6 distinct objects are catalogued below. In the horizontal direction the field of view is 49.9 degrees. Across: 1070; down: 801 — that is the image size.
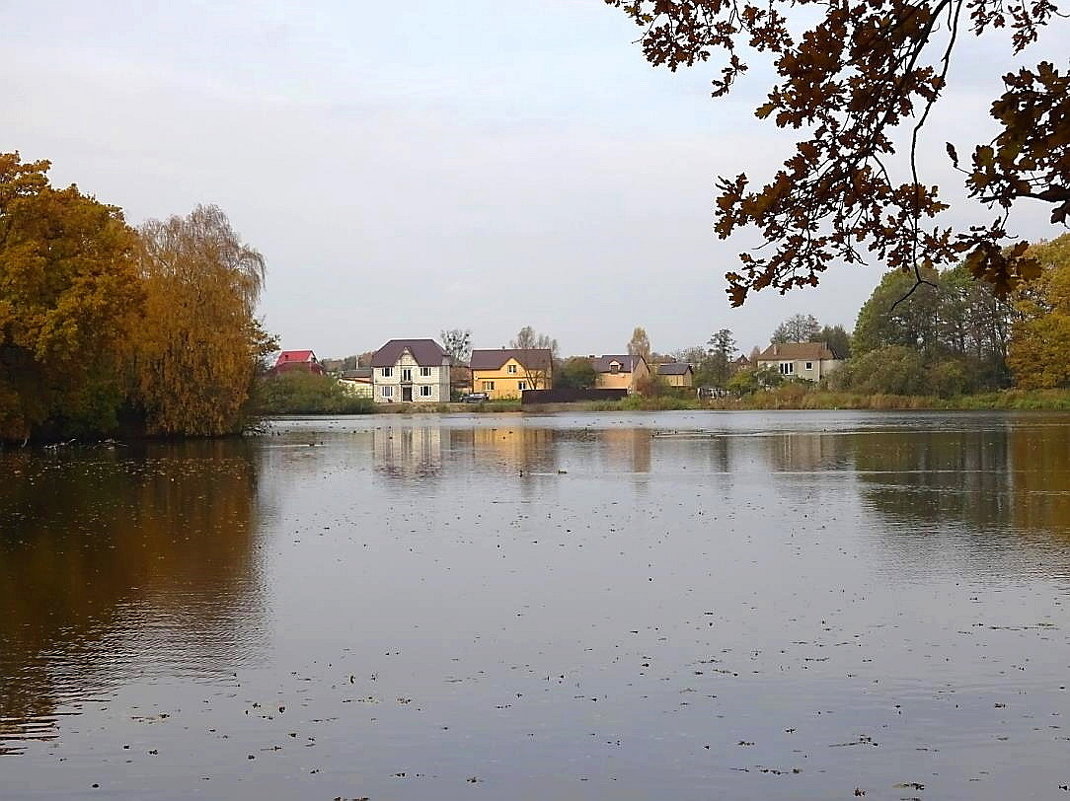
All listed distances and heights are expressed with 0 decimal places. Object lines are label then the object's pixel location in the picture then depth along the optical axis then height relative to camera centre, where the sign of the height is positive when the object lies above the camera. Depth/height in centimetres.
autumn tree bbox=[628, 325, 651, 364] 16775 +848
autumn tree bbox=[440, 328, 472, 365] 13738 +704
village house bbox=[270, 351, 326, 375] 12340 +511
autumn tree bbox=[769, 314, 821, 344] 14802 +883
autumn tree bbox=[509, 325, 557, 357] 14100 +768
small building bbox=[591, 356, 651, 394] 14012 +369
